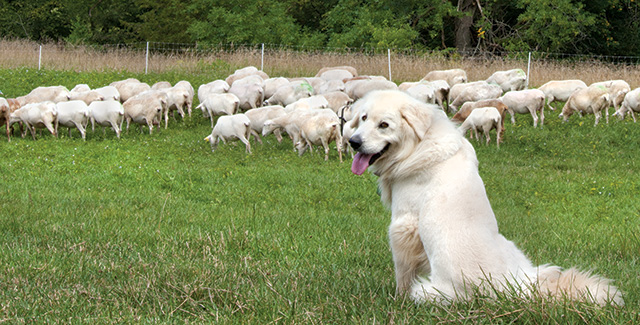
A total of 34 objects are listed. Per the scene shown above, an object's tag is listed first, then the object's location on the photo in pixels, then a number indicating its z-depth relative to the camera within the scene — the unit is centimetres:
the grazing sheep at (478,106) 1627
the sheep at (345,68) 2326
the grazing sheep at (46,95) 1802
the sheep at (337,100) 1712
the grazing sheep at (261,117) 1576
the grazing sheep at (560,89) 1970
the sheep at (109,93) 1848
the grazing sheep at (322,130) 1367
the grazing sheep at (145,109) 1702
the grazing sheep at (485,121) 1512
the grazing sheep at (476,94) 1905
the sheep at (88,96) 1792
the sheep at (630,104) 1769
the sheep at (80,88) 1933
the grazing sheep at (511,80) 2189
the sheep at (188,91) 1916
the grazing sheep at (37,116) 1598
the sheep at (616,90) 1881
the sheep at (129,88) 1977
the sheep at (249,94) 1925
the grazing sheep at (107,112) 1622
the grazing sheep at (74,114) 1606
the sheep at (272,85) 1967
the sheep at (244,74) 2205
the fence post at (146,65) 2635
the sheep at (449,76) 2214
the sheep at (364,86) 1914
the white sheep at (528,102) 1748
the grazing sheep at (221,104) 1775
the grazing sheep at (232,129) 1469
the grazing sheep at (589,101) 1764
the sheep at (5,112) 1588
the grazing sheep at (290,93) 1862
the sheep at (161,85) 2002
